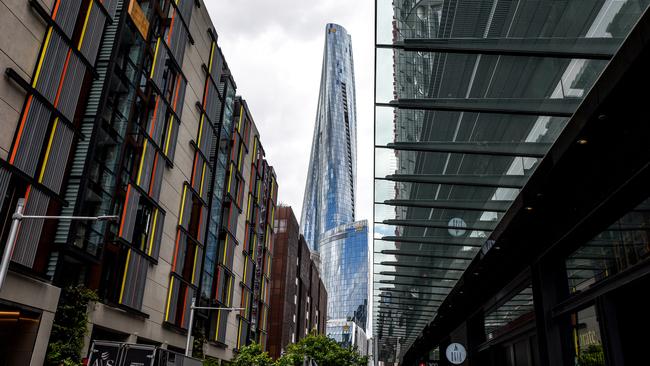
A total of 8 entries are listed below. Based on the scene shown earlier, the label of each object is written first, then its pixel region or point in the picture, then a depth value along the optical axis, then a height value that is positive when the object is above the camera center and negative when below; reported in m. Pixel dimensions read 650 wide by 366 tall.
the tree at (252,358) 46.28 +2.39
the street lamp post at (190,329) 34.22 +3.34
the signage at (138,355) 17.61 +0.83
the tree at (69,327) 22.70 +2.14
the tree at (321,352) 61.47 +4.25
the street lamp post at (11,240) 14.55 +3.55
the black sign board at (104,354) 17.91 +0.82
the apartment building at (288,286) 82.56 +16.64
